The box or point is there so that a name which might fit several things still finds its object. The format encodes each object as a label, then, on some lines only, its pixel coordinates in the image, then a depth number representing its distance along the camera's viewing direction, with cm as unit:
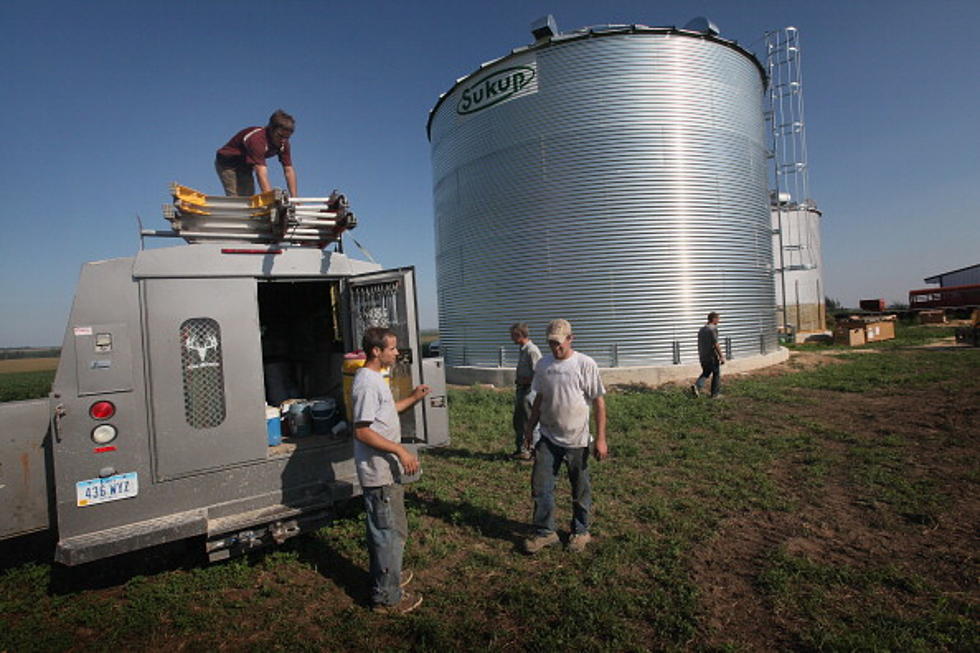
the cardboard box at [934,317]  3275
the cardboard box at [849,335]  2292
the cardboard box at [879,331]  2379
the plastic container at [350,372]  470
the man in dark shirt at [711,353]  1088
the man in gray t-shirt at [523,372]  667
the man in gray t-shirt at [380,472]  352
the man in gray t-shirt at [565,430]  435
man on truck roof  556
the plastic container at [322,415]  522
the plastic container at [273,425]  495
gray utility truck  358
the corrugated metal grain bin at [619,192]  1420
